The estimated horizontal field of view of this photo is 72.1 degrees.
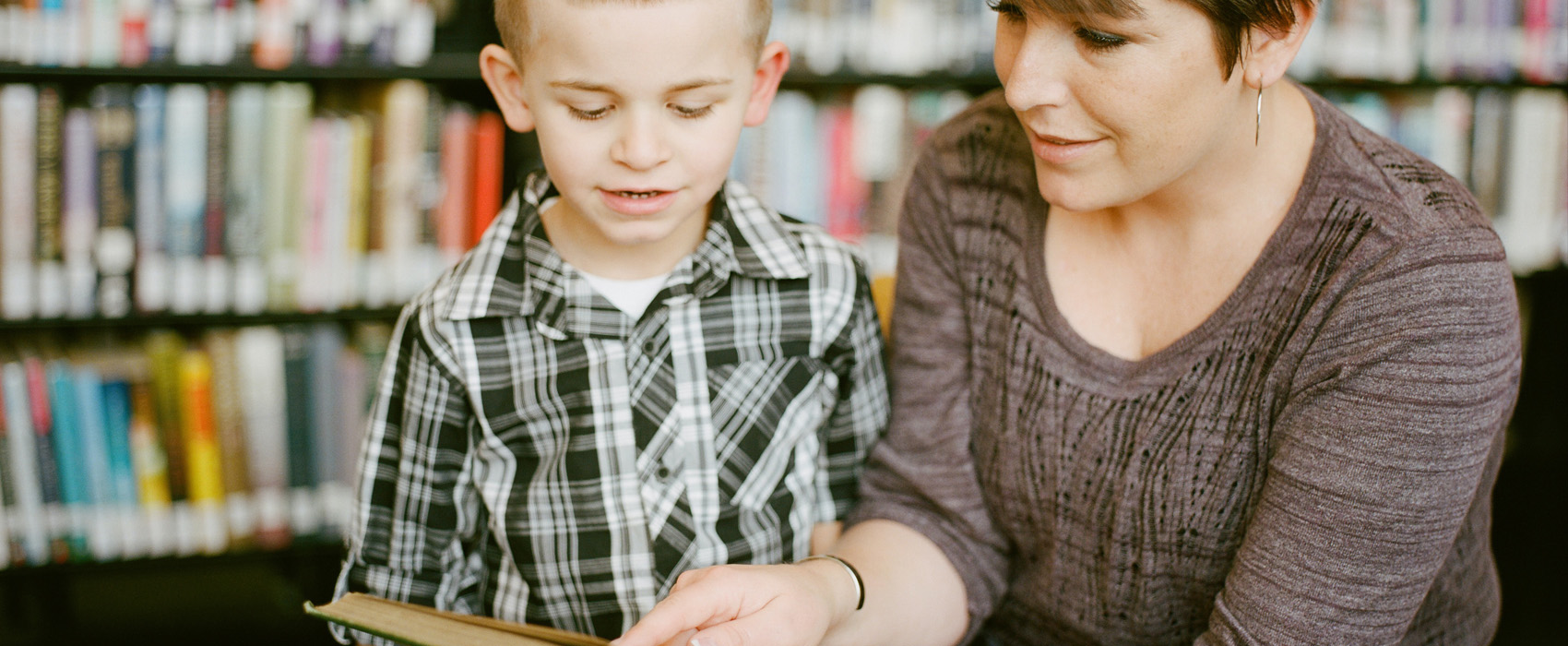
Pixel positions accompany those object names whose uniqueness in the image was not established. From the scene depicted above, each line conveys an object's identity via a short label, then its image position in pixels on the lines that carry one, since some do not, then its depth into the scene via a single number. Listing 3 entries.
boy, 0.96
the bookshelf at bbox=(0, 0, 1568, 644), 1.66
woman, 0.80
